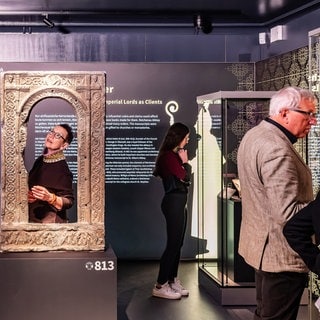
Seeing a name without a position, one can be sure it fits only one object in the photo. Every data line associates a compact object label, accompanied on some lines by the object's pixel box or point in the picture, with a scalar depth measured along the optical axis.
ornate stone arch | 3.01
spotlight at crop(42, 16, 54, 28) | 5.68
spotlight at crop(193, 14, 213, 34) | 5.82
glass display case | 4.24
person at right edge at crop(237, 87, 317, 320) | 2.20
